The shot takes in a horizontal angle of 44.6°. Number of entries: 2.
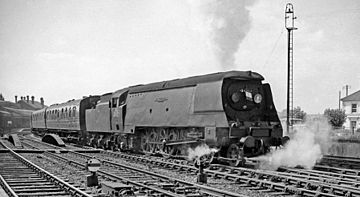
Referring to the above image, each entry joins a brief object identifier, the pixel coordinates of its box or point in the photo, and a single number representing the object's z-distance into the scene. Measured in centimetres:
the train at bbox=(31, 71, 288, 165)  1495
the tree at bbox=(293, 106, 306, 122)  5129
